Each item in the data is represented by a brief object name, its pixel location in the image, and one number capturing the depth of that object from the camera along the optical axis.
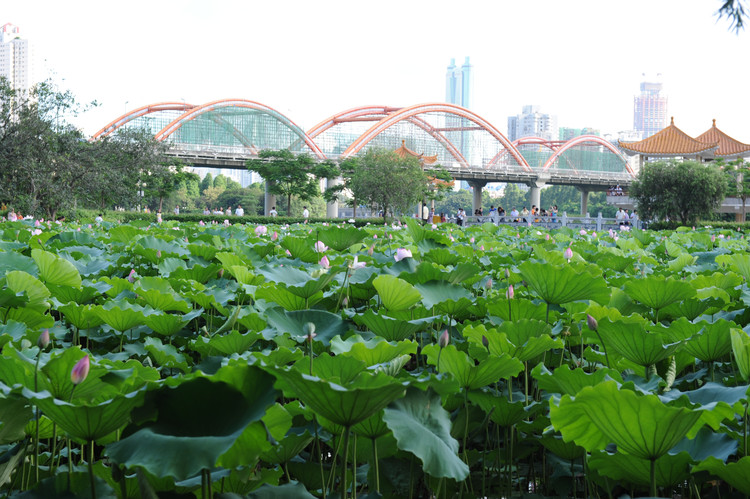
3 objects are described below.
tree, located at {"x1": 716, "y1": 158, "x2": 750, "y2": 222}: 35.19
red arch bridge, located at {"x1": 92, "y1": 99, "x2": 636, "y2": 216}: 51.00
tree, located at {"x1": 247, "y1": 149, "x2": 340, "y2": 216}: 38.06
